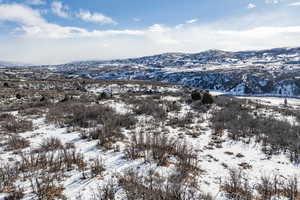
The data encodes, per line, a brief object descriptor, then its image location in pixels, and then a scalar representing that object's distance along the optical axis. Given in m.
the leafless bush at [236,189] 4.34
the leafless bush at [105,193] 3.93
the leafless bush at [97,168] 5.10
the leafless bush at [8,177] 4.39
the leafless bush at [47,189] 4.05
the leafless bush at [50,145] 6.93
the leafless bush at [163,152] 5.79
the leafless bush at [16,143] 7.20
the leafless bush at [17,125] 9.86
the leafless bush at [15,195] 3.99
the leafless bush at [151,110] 13.11
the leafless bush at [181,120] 11.14
